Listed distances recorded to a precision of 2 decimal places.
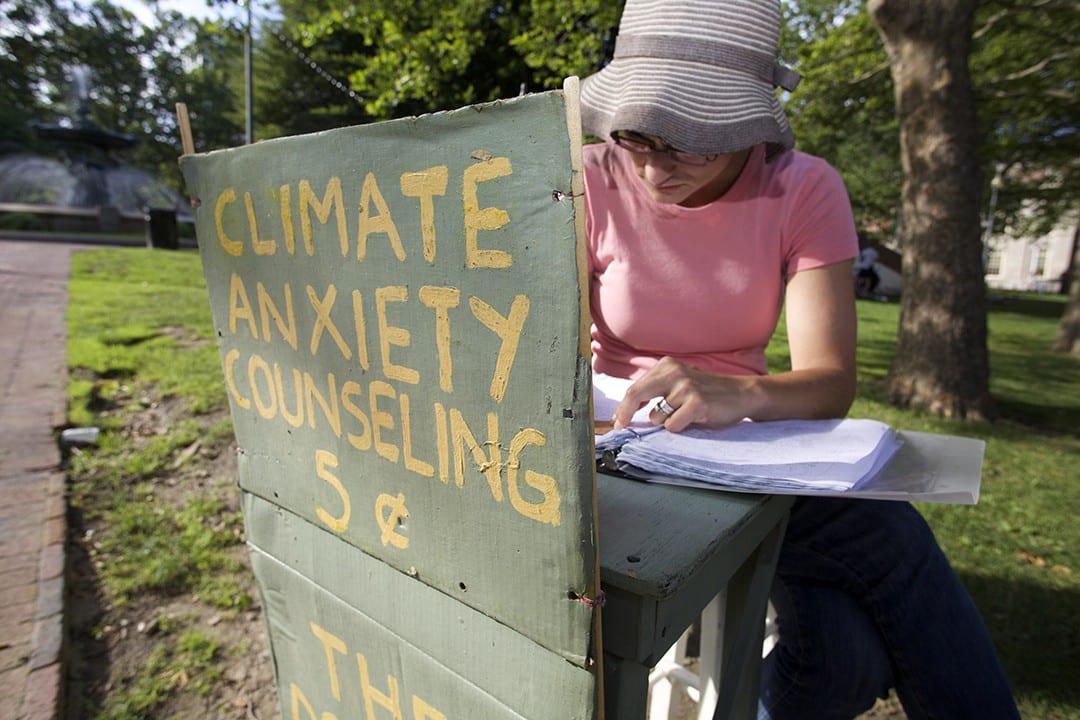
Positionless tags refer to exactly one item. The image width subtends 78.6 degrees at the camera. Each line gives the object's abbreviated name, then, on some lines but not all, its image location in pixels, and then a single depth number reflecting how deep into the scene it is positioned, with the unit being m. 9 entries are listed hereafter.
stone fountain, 18.00
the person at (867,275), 18.38
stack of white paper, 0.86
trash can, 13.61
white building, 36.56
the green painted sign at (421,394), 0.64
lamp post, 11.06
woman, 1.10
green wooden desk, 0.72
